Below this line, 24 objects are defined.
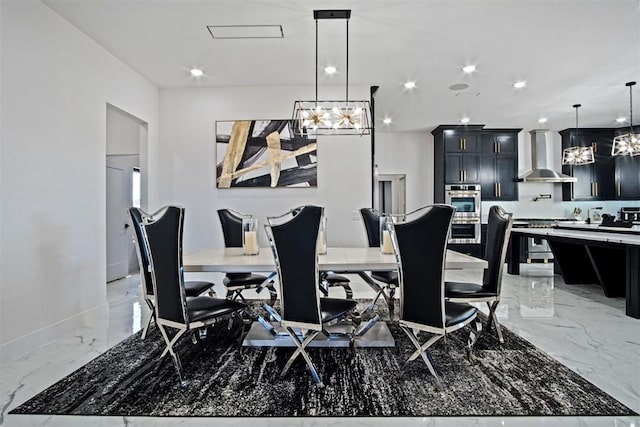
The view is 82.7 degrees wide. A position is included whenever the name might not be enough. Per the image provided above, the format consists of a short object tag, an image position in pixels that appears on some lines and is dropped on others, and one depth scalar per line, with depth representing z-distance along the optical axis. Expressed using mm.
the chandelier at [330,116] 3209
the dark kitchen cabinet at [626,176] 7527
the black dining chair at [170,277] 2201
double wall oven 7516
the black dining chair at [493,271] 2664
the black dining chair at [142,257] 2697
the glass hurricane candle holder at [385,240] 2875
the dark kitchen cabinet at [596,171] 7637
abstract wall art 5035
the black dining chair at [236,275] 3266
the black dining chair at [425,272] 2034
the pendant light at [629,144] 5125
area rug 1895
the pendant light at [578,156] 6070
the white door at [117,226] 5570
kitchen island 3619
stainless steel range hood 7441
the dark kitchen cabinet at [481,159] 7598
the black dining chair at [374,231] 3455
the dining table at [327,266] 2412
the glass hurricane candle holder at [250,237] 2910
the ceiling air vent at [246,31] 3455
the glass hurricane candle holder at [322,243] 2926
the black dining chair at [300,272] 2062
